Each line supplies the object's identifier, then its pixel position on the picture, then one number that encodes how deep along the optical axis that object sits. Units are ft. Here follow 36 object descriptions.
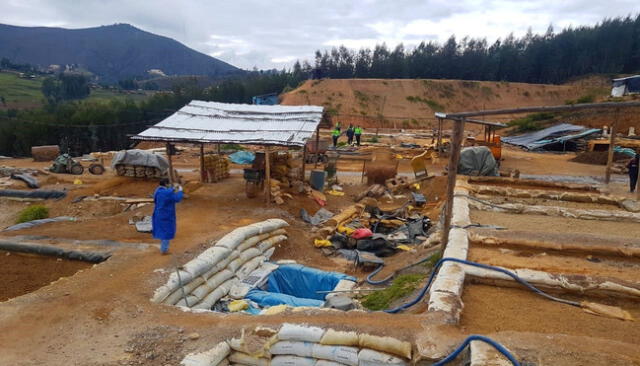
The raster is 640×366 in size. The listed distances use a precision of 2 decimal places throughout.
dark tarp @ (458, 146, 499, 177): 47.98
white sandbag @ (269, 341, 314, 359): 14.94
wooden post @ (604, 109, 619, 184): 40.88
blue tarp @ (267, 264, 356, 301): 27.32
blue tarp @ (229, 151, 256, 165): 71.31
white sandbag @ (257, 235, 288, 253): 29.85
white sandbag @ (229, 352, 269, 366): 15.34
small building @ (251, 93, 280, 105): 135.23
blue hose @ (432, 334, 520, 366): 11.92
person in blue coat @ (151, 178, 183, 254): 23.75
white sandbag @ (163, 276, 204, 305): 20.52
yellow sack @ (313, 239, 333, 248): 34.06
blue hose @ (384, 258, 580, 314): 16.31
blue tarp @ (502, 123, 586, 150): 90.12
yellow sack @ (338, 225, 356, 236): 35.03
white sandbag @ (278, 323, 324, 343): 14.96
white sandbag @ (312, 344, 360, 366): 14.10
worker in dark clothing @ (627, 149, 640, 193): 41.45
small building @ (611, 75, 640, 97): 120.16
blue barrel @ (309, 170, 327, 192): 48.57
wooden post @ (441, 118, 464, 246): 20.95
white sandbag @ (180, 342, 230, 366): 14.24
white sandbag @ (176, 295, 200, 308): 21.22
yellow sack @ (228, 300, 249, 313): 22.43
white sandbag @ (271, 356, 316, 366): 14.94
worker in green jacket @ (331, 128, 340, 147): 82.76
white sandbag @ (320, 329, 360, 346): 14.35
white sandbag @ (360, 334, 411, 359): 13.31
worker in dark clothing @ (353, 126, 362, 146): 87.15
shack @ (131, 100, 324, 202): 39.32
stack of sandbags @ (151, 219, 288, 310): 21.35
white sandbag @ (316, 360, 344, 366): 14.34
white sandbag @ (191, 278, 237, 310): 22.12
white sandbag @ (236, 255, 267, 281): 26.28
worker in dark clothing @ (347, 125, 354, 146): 92.32
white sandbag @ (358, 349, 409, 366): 13.34
